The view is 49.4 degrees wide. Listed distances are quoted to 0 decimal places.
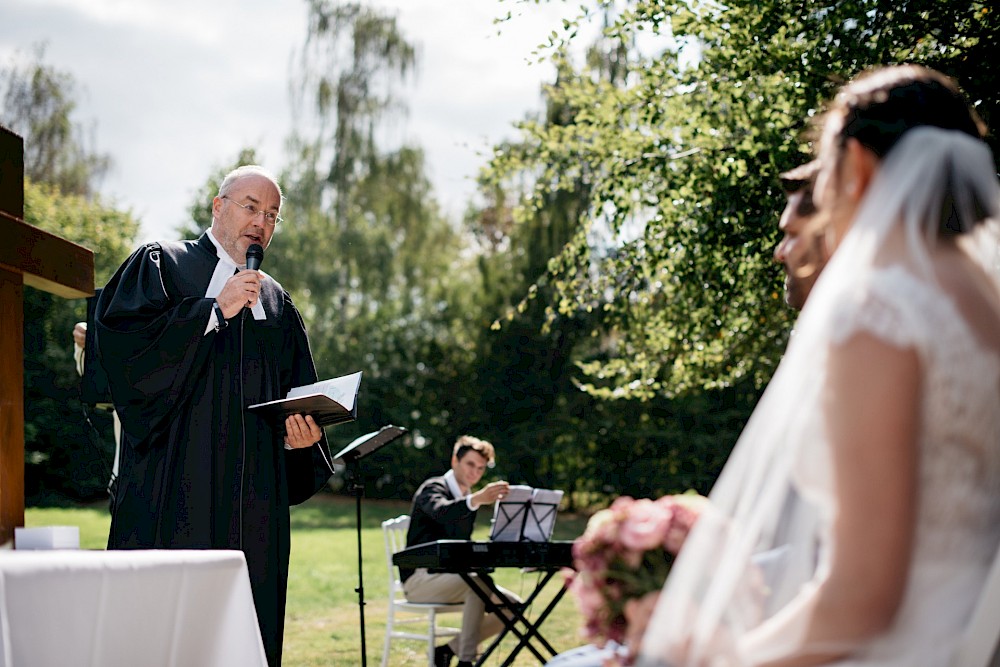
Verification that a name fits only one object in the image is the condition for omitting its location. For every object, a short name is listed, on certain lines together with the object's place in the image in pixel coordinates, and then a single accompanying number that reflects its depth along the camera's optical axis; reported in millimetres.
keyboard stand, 5992
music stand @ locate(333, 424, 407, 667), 5875
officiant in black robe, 3967
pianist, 7012
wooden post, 3121
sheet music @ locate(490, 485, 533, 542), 6664
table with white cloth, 2398
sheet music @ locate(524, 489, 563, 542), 6844
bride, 1730
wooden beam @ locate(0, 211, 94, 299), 3197
